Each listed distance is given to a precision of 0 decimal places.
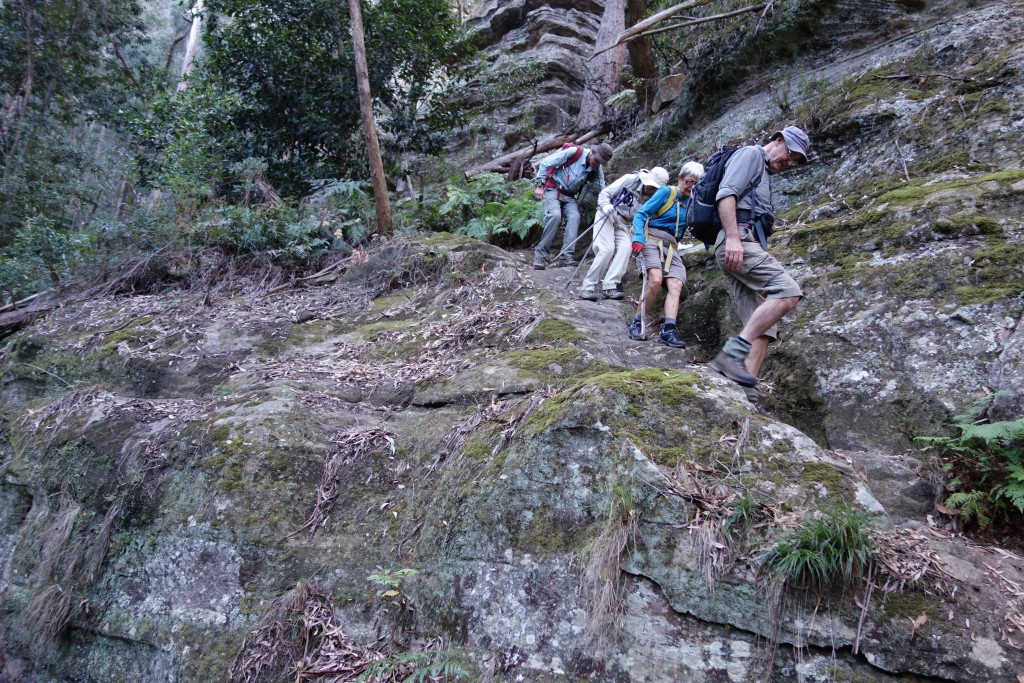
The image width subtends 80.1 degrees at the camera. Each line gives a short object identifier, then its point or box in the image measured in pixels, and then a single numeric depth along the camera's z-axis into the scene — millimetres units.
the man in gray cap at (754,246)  4652
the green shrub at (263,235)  9945
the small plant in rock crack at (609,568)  3109
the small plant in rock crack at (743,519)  3068
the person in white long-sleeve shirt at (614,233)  7531
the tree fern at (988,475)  3389
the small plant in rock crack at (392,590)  3720
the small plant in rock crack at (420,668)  3258
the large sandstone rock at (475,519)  2920
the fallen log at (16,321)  9570
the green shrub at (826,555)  2777
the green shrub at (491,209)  10328
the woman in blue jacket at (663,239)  6453
